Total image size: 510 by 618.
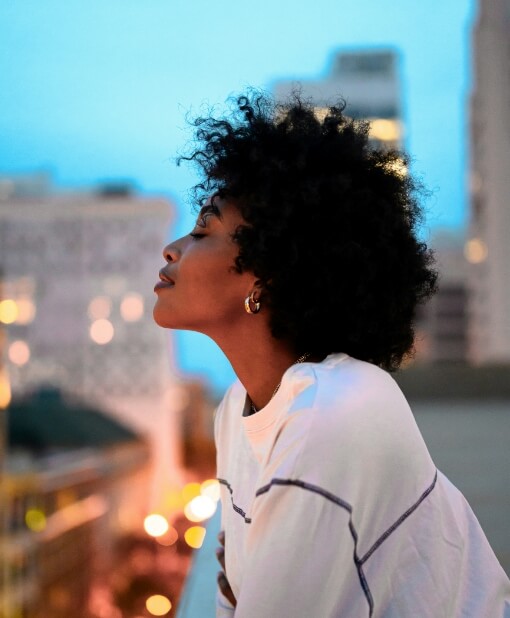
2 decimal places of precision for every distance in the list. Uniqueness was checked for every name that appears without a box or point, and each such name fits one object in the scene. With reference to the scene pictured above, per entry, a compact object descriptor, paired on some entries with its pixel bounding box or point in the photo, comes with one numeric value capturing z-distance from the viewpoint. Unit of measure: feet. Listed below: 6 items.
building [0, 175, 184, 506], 95.25
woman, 2.77
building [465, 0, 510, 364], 100.99
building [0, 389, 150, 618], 56.85
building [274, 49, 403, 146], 135.41
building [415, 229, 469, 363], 167.94
